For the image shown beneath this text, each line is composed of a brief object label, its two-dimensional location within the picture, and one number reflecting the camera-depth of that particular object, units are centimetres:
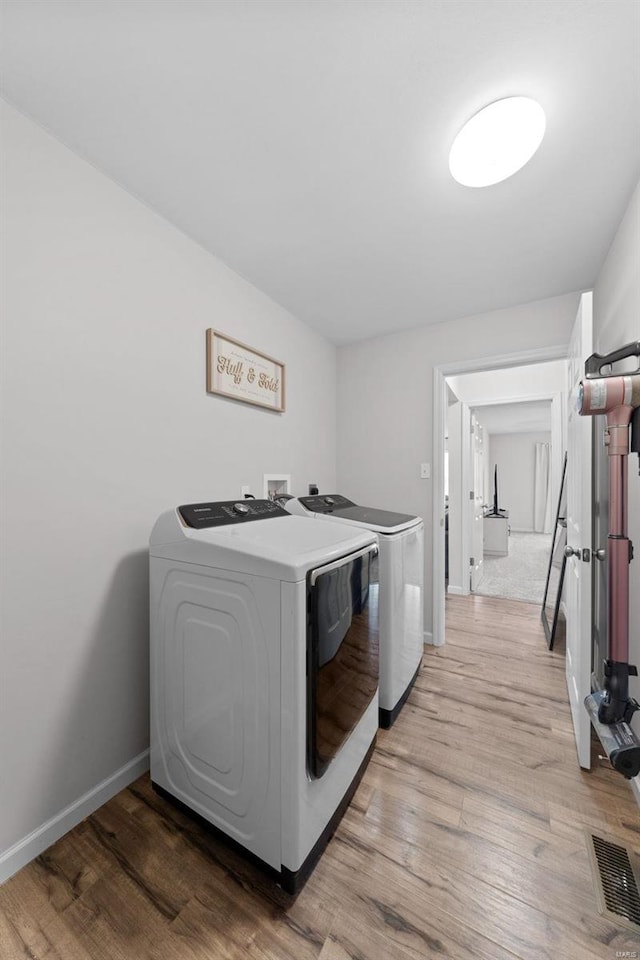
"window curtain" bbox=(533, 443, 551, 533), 845
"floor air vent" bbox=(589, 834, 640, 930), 101
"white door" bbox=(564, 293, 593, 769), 156
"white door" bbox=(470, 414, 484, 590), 411
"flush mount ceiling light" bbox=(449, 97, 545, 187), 117
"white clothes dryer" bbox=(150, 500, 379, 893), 102
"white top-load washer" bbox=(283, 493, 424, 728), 178
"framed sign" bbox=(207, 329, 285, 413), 186
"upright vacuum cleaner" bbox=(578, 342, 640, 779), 123
